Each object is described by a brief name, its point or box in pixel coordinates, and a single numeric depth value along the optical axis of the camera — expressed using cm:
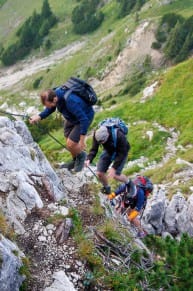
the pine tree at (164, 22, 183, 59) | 8175
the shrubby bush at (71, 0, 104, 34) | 13988
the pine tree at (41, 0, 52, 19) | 15539
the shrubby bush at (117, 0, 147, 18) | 13050
